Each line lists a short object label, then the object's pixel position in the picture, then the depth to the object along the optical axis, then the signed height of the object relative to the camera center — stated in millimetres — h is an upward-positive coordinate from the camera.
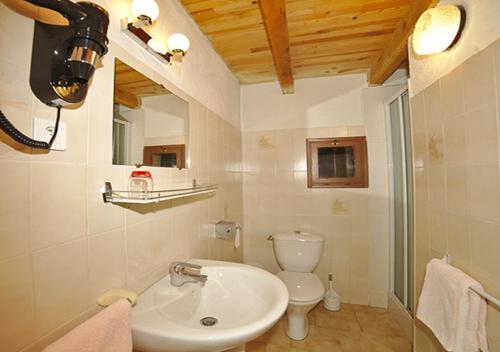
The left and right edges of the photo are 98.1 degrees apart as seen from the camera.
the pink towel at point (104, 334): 505 -383
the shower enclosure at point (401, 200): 1746 -189
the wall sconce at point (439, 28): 955 +686
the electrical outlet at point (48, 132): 551 +136
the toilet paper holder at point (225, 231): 1543 -360
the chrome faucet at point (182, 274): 984 -422
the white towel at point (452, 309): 828 -549
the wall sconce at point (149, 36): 820 +633
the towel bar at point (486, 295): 763 -431
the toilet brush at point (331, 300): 2010 -1131
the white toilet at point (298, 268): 1665 -801
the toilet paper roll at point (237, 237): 1576 -409
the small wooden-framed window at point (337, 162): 2080 +165
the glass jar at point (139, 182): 822 +0
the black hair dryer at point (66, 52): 537 +333
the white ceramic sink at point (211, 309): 663 -490
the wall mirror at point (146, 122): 835 +277
